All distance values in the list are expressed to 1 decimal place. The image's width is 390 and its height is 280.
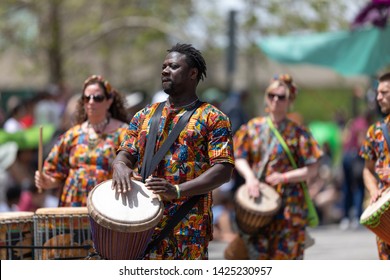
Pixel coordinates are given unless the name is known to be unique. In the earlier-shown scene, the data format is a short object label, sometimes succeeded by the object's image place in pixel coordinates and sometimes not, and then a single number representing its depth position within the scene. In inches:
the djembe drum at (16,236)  492.0
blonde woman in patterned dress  604.9
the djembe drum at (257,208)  592.1
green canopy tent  965.4
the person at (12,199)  836.4
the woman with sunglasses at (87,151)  553.6
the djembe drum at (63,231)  495.5
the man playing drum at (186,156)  420.4
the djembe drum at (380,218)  478.7
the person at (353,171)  1092.7
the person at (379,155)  517.5
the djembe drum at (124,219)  403.8
